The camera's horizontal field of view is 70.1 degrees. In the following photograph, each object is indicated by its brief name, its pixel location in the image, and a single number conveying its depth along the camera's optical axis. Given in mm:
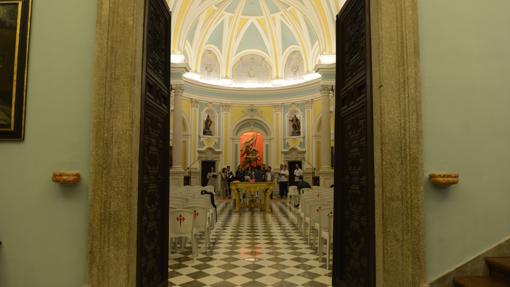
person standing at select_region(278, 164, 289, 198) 16891
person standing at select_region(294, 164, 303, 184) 16192
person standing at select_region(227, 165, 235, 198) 14969
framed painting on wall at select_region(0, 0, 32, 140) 3291
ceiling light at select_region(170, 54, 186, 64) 14531
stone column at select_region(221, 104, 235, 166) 20828
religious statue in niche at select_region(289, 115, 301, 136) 20625
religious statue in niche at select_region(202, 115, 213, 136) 20531
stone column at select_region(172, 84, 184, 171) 14211
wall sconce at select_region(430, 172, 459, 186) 3123
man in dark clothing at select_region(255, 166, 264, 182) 12945
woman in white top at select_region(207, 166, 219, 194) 17744
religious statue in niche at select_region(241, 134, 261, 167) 20797
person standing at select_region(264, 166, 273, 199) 14138
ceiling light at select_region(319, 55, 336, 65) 15203
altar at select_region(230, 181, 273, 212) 12031
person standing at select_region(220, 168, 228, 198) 17219
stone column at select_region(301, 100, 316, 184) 19719
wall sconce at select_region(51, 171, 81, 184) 3105
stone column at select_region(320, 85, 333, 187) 14570
